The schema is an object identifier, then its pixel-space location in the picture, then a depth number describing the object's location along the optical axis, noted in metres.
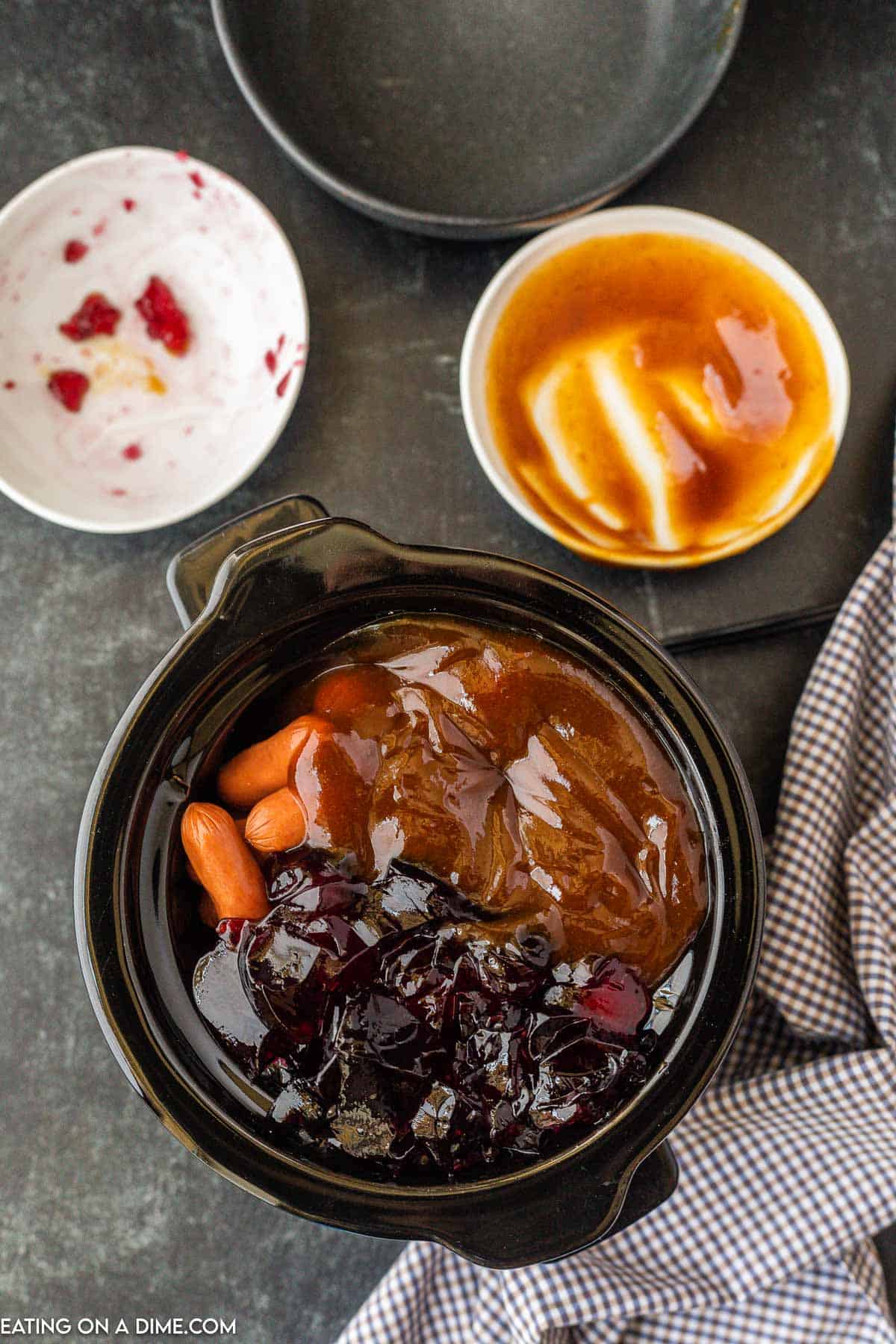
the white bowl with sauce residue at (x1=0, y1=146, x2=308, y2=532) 0.83
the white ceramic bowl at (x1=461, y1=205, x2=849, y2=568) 0.82
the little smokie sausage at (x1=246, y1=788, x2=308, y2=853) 0.69
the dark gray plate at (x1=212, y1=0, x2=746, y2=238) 0.85
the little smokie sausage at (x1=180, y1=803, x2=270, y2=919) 0.69
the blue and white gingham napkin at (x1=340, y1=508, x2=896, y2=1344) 0.80
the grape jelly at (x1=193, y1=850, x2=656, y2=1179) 0.69
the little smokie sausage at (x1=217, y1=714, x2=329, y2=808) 0.70
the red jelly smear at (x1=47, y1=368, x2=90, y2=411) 0.84
